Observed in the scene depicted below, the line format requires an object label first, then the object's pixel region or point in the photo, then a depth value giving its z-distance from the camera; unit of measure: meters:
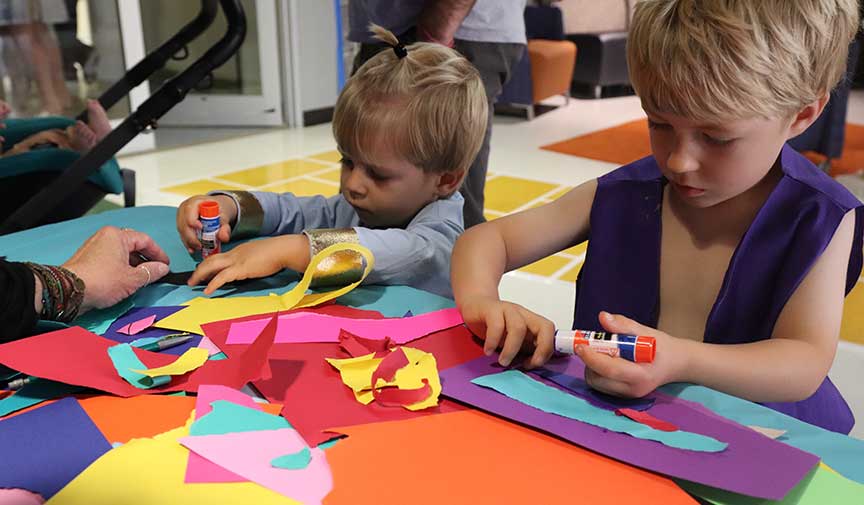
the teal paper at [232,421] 0.57
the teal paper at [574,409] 0.57
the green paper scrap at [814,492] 0.51
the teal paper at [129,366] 0.66
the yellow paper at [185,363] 0.66
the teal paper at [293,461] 0.53
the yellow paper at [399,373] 0.64
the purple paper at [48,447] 0.52
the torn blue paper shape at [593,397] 0.63
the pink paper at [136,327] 0.78
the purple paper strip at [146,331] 0.75
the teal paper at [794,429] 0.56
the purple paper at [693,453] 0.52
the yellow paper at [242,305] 0.80
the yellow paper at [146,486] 0.50
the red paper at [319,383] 0.60
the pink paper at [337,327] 0.76
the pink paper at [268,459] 0.51
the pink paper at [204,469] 0.52
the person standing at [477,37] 1.54
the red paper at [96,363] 0.65
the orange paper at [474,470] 0.51
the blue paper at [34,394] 0.62
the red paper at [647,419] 0.60
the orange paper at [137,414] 0.58
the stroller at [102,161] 1.60
